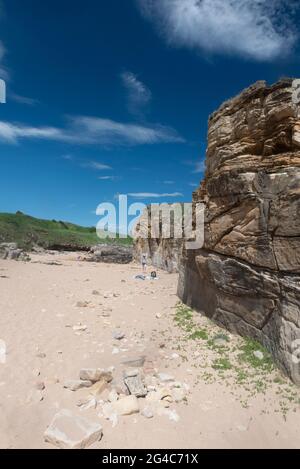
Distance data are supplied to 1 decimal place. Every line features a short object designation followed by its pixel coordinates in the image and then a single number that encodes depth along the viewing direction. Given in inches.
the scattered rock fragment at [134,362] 308.6
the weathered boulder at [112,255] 1614.1
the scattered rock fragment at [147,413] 228.7
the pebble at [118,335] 374.0
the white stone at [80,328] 393.0
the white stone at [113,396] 247.6
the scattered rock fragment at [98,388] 255.4
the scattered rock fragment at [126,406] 232.1
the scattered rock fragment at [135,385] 254.6
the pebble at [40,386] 258.2
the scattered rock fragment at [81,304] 495.8
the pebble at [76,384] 261.4
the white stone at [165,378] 280.8
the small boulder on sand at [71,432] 196.3
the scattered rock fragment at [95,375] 271.7
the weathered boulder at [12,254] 1233.4
